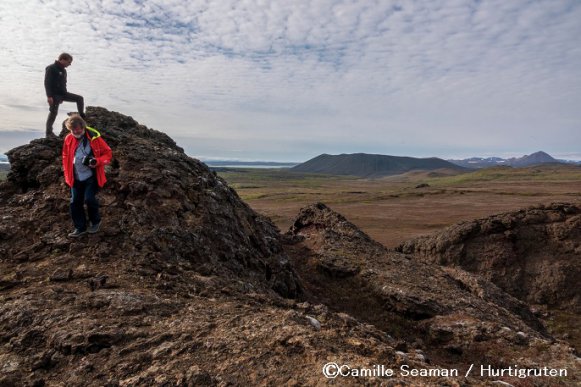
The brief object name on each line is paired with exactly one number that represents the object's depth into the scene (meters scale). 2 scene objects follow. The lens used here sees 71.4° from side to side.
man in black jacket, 13.54
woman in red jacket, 10.13
